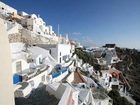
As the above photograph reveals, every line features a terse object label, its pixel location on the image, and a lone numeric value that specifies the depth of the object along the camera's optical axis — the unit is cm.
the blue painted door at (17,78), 658
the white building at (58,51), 1287
